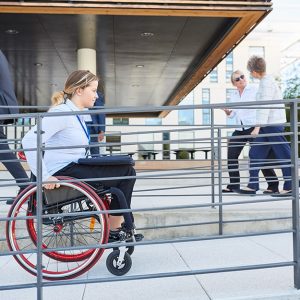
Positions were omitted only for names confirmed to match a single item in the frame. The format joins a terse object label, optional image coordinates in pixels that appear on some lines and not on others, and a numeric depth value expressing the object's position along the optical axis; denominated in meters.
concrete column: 10.40
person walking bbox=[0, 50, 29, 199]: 4.19
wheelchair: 3.02
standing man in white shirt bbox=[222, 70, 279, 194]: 6.06
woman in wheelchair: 3.07
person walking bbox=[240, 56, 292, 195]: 5.73
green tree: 30.34
